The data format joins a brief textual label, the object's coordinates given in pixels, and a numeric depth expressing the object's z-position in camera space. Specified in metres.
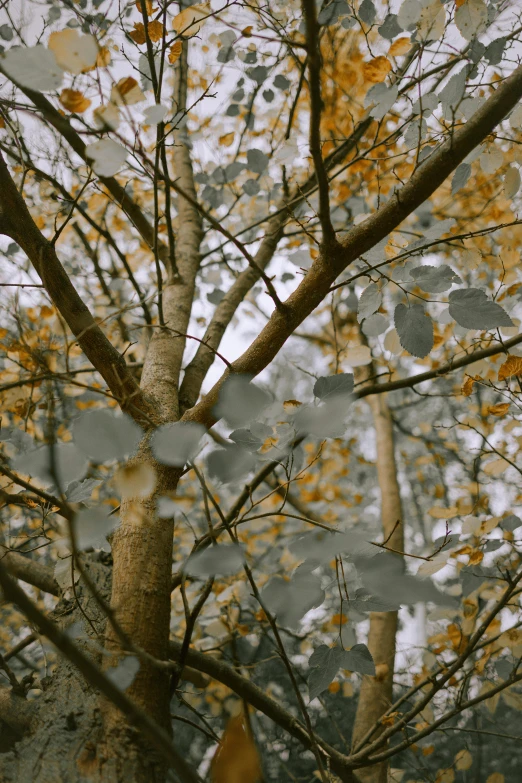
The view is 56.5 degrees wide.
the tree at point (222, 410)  0.48
